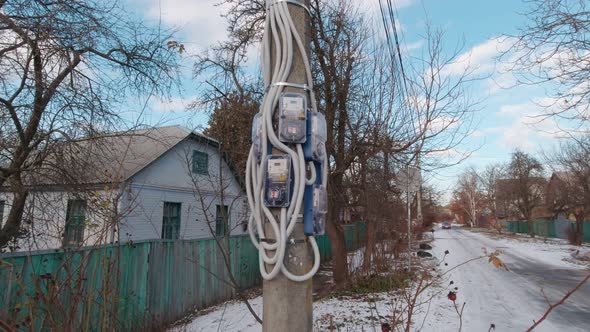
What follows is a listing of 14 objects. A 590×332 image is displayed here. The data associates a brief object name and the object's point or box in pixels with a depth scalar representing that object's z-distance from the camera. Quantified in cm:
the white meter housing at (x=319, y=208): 144
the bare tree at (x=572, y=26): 462
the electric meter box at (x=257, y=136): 152
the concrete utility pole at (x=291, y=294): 137
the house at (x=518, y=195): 3180
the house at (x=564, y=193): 2298
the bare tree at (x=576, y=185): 2134
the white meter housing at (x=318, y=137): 148
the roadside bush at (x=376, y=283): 721
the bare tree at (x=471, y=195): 5938
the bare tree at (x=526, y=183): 3127
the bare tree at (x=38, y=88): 423
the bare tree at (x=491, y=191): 4519
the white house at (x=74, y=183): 415
